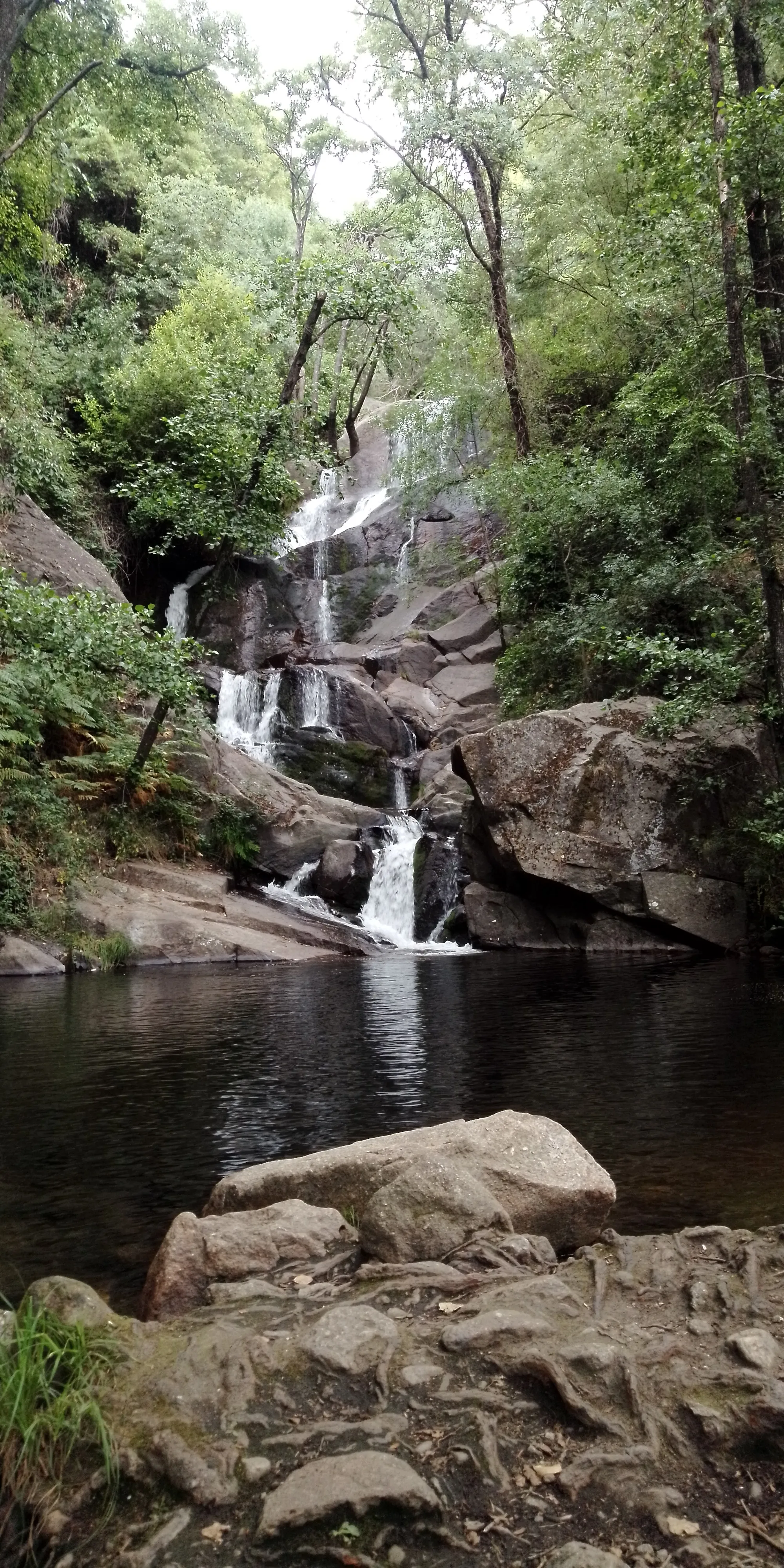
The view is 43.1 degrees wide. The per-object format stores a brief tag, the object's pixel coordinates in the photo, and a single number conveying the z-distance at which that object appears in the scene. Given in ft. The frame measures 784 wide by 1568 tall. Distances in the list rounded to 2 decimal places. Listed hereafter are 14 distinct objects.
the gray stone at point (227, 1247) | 11.48
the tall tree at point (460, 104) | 71.05
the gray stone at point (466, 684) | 81.56
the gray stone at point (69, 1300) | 9.93
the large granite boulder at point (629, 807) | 50.14
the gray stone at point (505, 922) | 55.26
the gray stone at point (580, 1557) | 7.01
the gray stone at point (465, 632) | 88.58
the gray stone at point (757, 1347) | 9.23
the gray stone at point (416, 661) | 86.63
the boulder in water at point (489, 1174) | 13.03
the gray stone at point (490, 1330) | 9.73
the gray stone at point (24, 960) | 44.70
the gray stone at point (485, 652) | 86.17
